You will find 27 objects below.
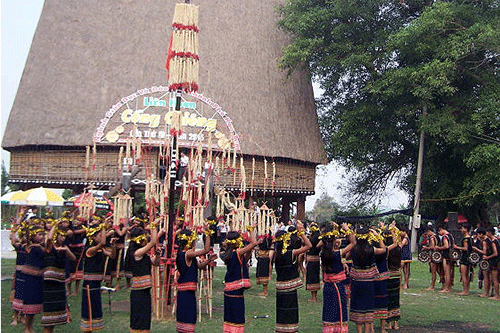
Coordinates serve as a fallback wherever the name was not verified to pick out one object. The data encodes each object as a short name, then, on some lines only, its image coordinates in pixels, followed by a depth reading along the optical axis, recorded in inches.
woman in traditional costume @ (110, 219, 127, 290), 411.2
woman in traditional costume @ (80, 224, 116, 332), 300.4
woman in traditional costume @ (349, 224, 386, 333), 308.8
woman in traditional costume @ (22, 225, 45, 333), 300.4
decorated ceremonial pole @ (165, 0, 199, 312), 363.9
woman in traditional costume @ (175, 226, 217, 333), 280.4
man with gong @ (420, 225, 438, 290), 514.3
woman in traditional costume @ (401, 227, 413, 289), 459.8
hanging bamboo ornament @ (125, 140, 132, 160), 378.4
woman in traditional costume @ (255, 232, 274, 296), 476.1
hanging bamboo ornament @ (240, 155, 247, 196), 408.3
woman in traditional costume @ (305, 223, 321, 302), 443.8
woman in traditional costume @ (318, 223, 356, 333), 298.7
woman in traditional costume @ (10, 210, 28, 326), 311.3
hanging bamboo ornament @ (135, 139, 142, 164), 375.2
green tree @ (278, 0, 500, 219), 793.6
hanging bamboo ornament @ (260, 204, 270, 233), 401.6
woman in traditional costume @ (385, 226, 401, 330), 344.5
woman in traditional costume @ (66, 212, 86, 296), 401.0
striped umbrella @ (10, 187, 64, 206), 626.8
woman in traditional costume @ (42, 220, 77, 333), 301.6
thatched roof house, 827.4
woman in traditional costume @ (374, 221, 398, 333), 329.4
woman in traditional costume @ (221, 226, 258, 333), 287.7
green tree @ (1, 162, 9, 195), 1124.3
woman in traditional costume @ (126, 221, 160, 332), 275.3
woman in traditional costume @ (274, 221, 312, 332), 298.5
